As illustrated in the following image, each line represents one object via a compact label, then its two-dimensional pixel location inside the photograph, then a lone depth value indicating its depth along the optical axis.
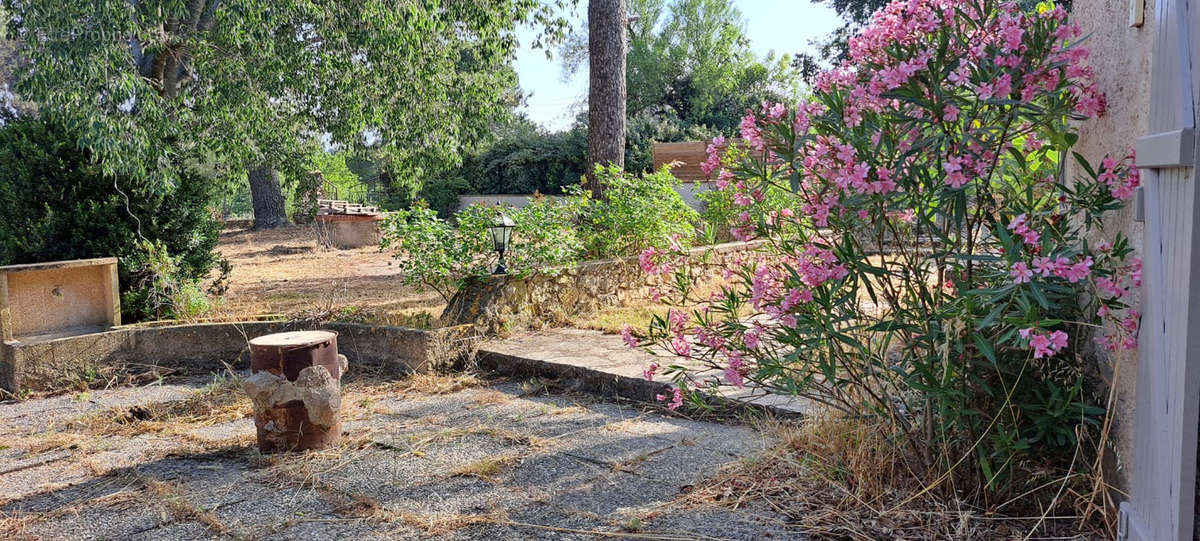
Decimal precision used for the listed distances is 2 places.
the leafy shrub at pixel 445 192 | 17.66
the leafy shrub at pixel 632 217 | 7.26
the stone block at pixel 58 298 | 5.69
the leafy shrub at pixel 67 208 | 6.02
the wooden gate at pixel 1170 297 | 1.92
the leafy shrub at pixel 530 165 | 17.11
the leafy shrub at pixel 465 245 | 6.00
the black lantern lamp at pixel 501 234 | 6.04
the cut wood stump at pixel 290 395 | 3.97
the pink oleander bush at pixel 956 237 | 2.43
